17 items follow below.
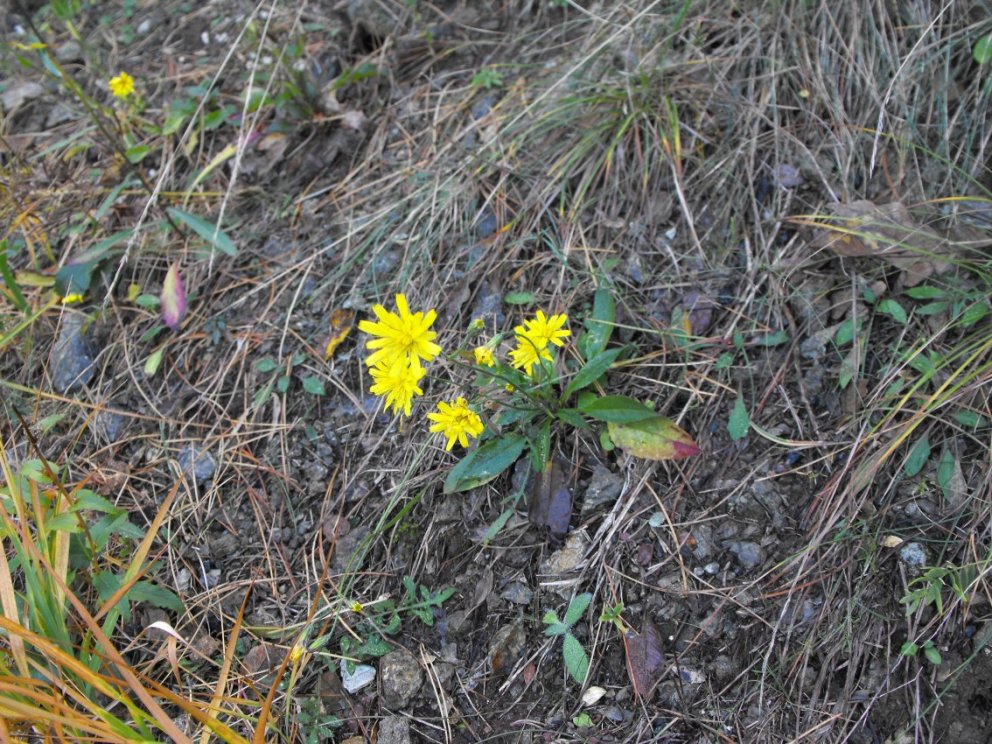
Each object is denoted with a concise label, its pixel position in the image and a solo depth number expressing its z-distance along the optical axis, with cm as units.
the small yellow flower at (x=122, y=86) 62
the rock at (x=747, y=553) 47
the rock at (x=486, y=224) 56
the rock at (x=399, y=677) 47
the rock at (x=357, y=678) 47
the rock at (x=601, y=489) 49
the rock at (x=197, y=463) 53
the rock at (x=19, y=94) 66
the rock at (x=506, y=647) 47
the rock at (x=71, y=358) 56
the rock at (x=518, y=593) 48
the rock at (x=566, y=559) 48
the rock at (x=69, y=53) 68
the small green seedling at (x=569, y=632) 46
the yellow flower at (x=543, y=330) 48
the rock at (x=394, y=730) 46
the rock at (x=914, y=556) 46
